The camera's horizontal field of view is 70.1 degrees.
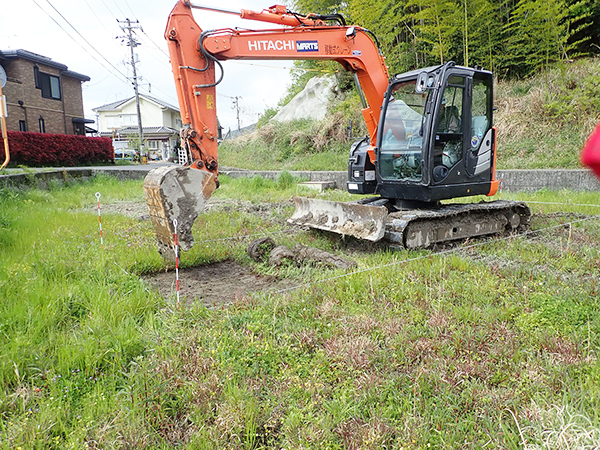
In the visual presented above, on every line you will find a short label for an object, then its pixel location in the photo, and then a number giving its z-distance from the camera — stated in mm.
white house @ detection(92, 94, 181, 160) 46938
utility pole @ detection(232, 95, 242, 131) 64000
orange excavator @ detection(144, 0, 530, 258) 5086
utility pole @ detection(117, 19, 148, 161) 32406
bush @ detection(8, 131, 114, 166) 18906
